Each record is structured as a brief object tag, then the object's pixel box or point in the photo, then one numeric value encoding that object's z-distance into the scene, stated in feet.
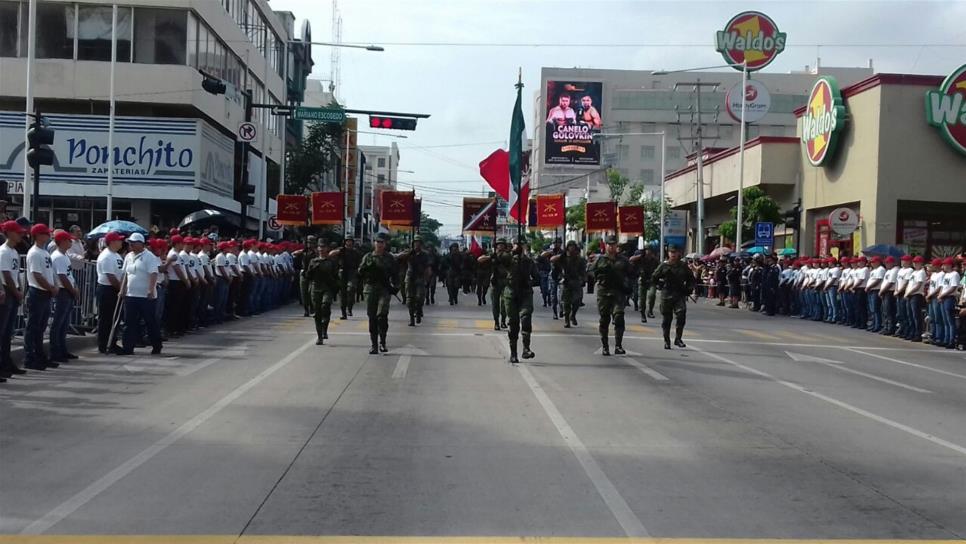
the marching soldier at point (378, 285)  58.54
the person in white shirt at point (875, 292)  88.38
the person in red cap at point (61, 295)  49.73
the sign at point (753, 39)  178.60
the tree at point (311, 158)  200.85
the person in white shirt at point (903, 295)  81.76
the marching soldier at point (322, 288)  62.90
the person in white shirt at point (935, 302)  75.72
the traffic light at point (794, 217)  118.66
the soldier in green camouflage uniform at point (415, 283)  82.53
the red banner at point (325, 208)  126.72
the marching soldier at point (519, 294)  55.37
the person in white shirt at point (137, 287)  55.42
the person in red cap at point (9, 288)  43.16
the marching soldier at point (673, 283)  63.93
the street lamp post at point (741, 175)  143.13
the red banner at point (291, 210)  126.31
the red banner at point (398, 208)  133.39
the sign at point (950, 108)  122.72
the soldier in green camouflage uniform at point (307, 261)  84.38
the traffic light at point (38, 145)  73.46
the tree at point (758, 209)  151.94
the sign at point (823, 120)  132.16
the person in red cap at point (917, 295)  79.25
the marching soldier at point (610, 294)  60.08
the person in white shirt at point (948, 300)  74.24
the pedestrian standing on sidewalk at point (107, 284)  56.13
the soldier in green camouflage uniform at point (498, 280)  67.15
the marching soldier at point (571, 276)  81.71
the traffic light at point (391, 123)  116.47
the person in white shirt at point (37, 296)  46.96
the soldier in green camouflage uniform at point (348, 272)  84.28
